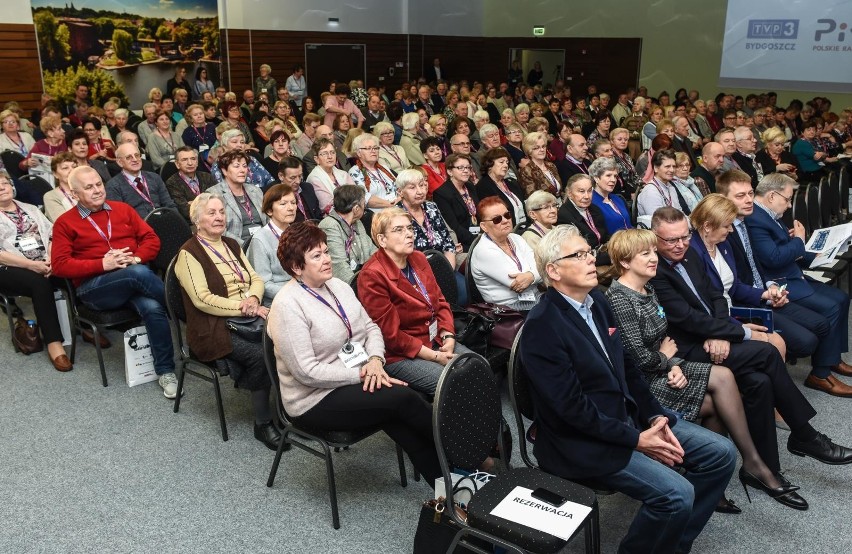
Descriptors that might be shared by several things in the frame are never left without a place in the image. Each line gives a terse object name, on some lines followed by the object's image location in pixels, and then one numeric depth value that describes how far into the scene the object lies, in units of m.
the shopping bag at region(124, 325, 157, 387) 4.09
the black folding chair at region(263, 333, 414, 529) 2.89
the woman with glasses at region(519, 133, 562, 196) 6.03
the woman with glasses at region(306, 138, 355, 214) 5.56
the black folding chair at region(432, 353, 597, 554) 2.19
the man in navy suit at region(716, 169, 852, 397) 3.91
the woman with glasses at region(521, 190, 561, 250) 4.34
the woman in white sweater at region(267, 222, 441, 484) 2.84
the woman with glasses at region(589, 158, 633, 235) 5.23
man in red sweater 4.02
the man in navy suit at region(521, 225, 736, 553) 2.43
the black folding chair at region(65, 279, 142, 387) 4.05
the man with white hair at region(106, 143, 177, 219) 5.28
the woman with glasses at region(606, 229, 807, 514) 3.06
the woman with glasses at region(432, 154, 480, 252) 5.23
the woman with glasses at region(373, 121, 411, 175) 6.90
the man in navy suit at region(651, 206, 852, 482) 3.15
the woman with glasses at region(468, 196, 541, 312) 3.85
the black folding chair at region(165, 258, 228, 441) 3.60
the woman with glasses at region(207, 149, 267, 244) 4.75
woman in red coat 3.22
